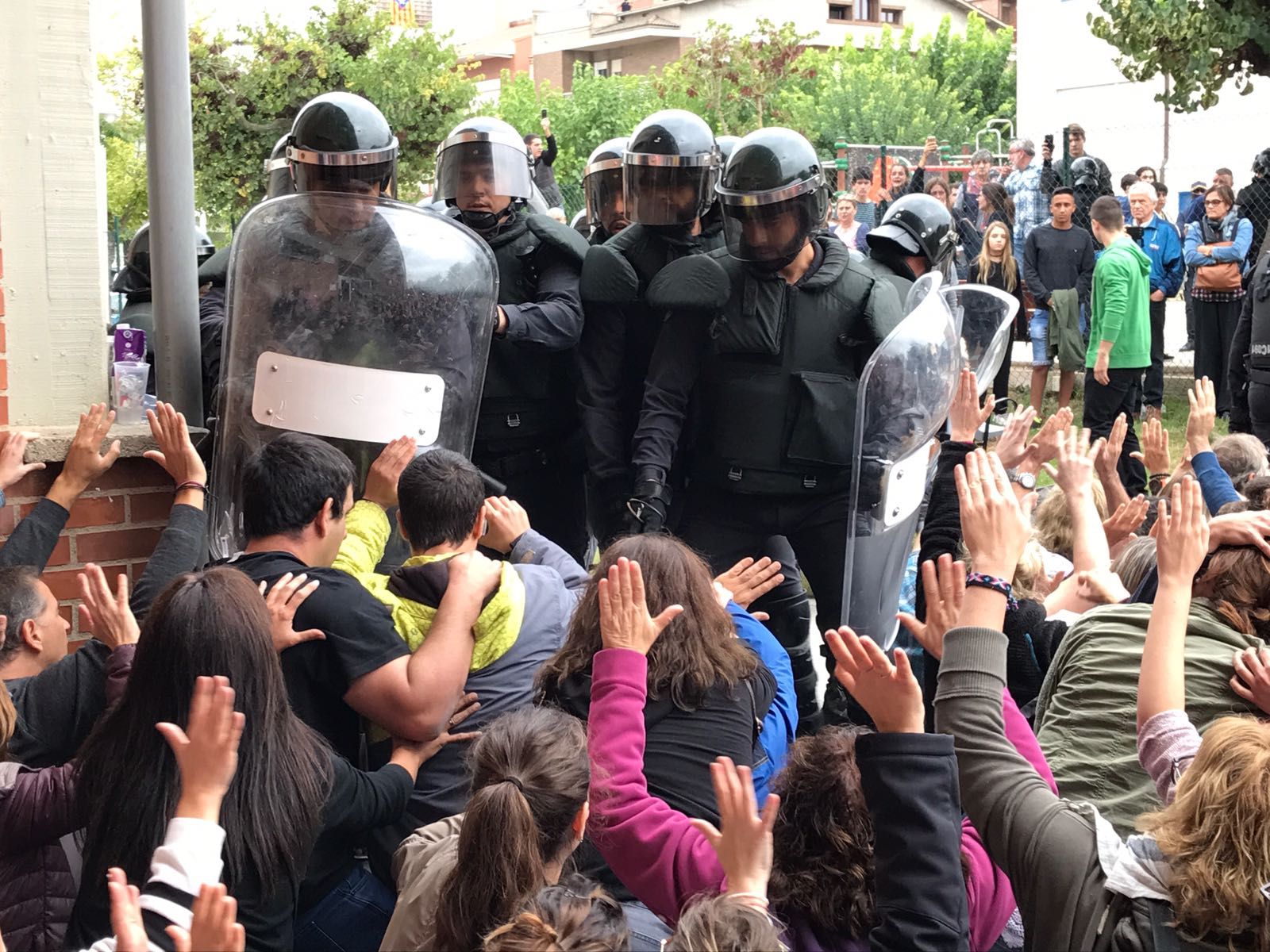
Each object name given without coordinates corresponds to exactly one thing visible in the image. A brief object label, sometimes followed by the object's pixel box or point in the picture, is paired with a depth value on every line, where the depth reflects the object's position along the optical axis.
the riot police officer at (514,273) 4.59
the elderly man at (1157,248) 10.80
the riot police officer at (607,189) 5.33
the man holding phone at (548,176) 10.21
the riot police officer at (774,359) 4.16
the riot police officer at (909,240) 4.80
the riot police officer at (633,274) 4.49
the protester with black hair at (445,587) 2.88
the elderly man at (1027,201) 12.20
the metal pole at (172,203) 3.71
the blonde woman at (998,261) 10.23
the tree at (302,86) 14.41
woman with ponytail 1.96
